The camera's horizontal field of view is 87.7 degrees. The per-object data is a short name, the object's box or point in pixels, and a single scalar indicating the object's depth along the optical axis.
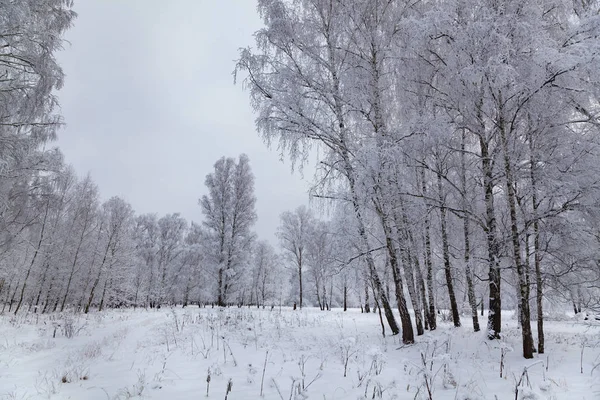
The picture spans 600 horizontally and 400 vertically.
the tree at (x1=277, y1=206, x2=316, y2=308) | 31.39
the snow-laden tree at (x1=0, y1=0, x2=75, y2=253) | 6.23
